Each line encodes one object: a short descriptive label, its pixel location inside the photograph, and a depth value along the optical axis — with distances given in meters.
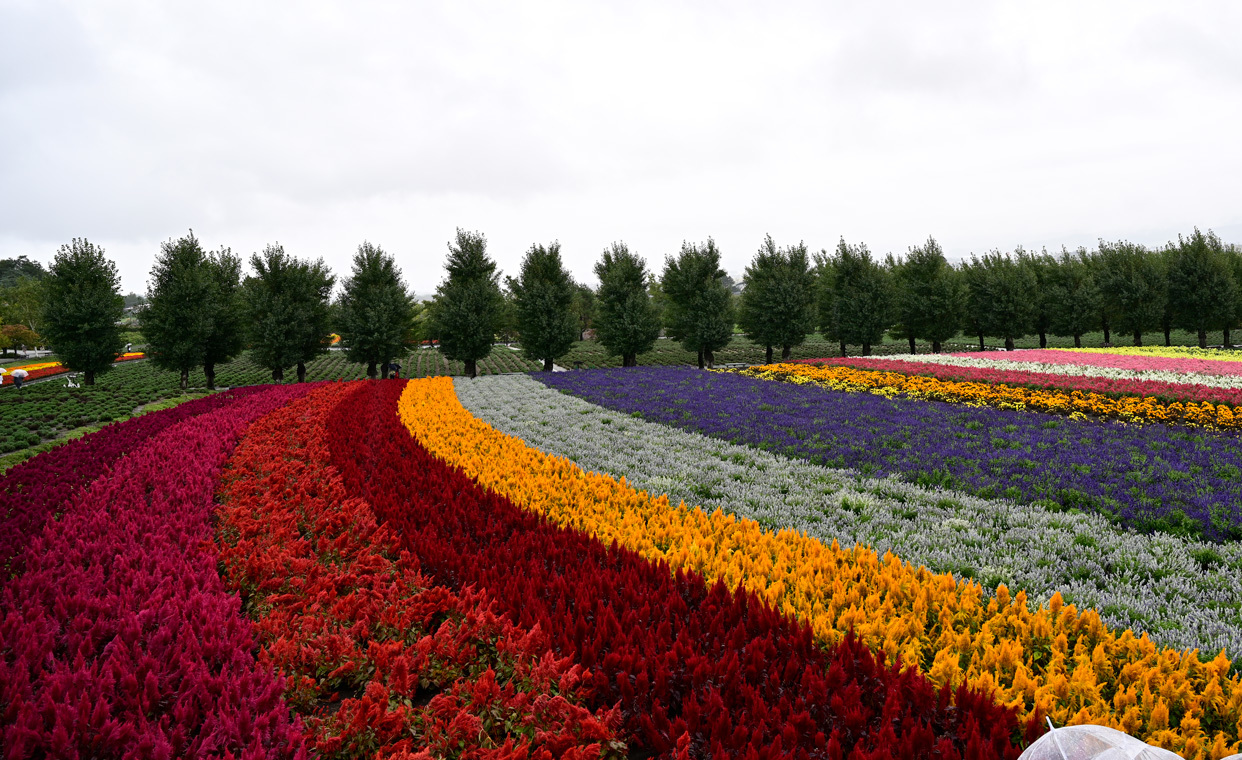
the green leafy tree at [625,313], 36.59
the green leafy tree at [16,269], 124.69
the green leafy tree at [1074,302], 40.12
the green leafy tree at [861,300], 39.94
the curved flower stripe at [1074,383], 13.70
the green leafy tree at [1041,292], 42.34
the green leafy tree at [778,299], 37.88
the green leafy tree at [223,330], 32.91
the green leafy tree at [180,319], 31.11
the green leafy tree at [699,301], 37.97
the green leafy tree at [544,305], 34.66
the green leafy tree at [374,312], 34.34
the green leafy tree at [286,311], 33.41
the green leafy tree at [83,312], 30.62
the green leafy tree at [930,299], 40.34
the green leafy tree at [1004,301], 40.72
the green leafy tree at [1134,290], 38.12
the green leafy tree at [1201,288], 35.56
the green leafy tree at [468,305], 33.84
